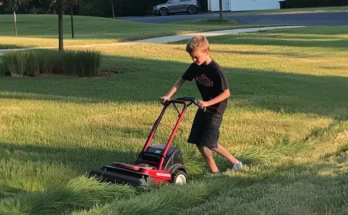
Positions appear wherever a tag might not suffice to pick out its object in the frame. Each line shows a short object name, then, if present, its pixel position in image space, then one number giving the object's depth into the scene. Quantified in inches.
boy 204.7
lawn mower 193.3
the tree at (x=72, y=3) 565.8
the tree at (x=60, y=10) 553.9
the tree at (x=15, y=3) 612.3
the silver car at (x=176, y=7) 1962.4
